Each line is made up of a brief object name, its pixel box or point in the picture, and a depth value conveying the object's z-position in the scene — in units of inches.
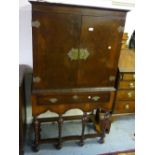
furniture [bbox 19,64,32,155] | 62.8
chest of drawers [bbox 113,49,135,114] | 78.3
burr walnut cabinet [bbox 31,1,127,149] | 58.9
